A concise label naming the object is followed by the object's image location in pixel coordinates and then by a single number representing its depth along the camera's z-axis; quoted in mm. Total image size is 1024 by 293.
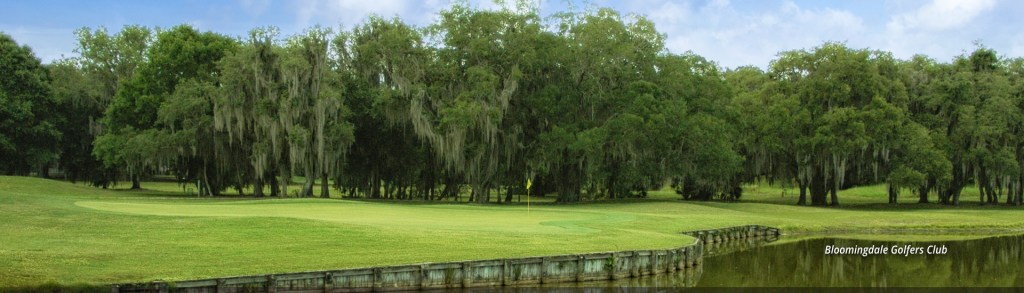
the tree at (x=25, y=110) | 59656
